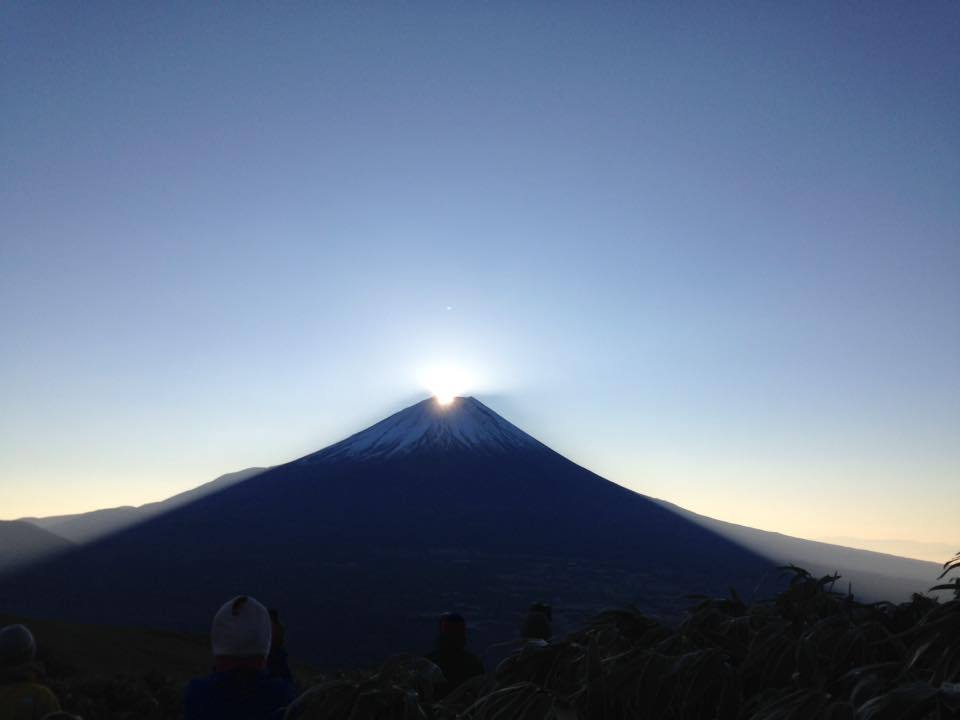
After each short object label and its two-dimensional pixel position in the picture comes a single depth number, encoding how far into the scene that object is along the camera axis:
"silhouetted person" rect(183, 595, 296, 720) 2.85
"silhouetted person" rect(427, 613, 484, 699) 5.48
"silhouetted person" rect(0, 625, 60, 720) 4.50
